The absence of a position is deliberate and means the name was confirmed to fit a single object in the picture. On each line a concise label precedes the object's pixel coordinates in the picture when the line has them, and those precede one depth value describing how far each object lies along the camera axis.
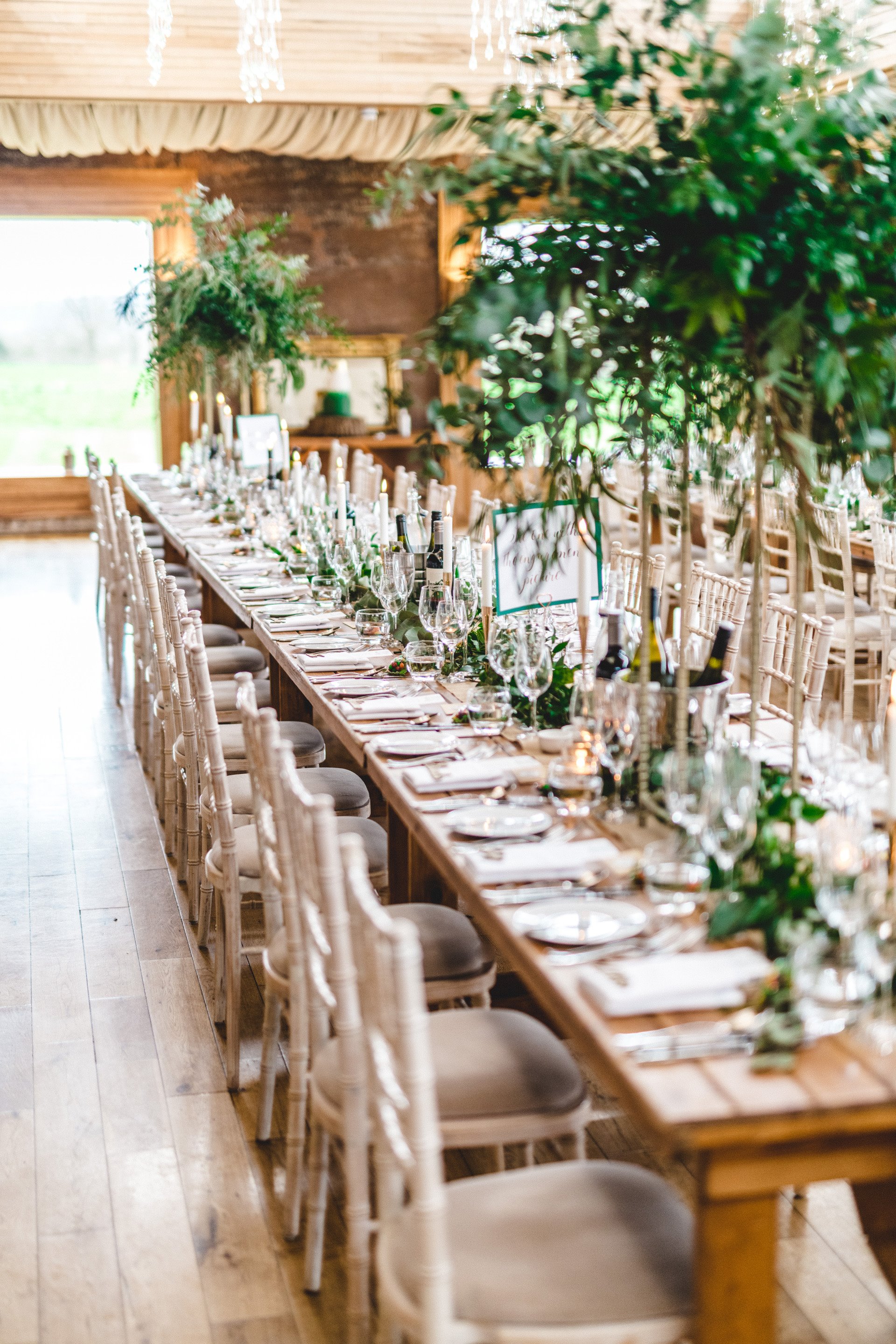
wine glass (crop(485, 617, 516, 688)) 3.10
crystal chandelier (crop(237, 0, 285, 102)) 7.92
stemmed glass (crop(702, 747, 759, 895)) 2.07
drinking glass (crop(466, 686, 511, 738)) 3.02
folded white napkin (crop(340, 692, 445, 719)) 3.21
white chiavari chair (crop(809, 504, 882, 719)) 5.50
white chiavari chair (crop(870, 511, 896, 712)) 5.40
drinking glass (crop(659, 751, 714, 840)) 2.16
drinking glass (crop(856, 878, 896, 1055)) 1.69
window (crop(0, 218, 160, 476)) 12.73
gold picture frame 12.23
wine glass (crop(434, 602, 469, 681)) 3.58
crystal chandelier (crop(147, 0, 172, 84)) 8.16
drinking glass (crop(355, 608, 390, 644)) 4.18
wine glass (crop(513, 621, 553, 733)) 2.91
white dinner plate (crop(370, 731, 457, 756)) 2.90
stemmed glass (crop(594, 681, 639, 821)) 2.48
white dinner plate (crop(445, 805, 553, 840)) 2.39
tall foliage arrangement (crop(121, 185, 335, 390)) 7.85
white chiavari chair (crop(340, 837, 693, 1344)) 1.64
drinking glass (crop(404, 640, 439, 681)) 3.60
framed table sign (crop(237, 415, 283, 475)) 7.73
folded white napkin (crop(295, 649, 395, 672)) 3.74
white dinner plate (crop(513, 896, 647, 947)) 1.98
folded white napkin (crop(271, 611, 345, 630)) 4.30
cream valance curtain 11.21
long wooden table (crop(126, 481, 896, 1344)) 1.54
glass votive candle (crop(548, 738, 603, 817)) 2.51
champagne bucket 2.54
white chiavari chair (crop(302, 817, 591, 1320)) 1.98
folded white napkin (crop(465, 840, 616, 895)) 2.21
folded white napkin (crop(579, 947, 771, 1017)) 1.77
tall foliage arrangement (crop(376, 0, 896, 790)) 1.92
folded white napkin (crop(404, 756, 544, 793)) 2.65
